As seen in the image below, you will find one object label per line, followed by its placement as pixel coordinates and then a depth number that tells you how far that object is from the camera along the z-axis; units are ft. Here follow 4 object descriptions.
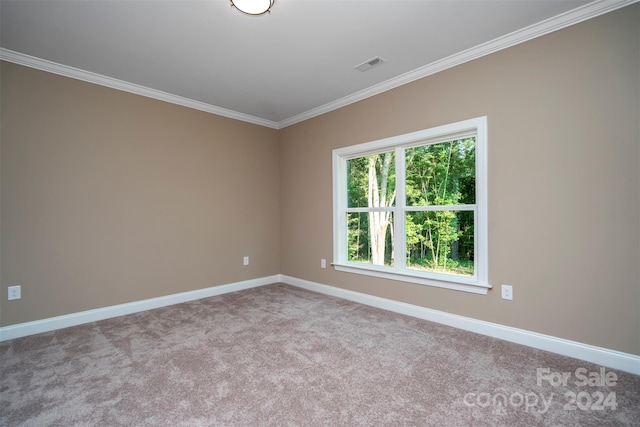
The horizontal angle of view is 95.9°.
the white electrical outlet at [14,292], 8.68
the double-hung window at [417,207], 9.17
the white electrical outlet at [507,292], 8.27
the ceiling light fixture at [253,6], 6.48
